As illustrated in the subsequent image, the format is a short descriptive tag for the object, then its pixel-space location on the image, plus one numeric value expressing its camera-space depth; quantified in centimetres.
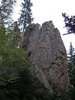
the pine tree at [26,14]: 1484
